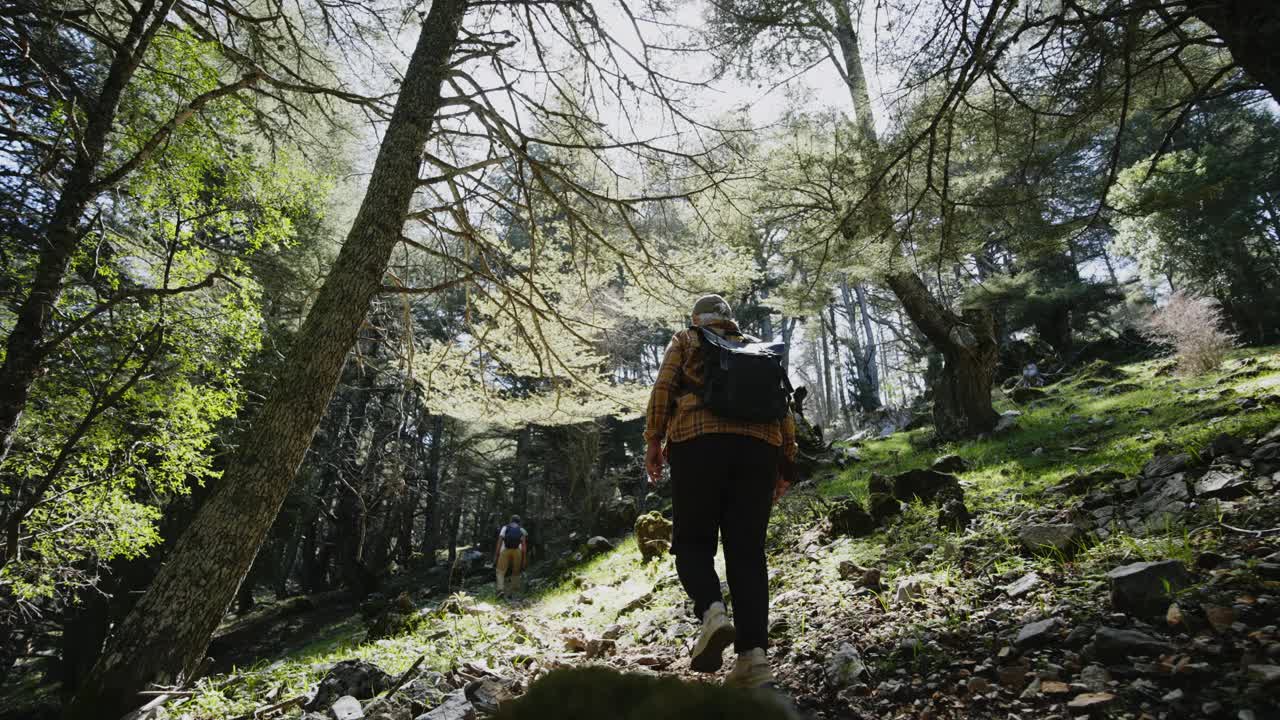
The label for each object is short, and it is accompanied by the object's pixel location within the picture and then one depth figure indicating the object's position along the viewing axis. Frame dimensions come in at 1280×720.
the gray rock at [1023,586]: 2.65
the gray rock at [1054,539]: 2.96
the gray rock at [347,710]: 2.47
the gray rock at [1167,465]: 3.26
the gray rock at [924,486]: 4.70
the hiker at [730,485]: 2.31
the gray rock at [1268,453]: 2.91
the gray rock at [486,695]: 2.56
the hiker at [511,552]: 10.68
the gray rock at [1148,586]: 2.05
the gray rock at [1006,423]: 7.60
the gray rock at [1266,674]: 1.43
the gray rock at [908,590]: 3.04
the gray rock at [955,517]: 3.94
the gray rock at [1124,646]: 1.83
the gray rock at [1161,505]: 2.80
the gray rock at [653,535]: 8.05
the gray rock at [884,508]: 4.81
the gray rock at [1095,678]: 1.73
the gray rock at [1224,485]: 2.77
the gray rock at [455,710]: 2.33
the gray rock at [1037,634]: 2.14
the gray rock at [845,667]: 2.40
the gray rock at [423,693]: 2.63
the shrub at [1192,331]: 9.60
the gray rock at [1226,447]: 3.16
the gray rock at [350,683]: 2.79
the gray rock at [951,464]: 5.94
